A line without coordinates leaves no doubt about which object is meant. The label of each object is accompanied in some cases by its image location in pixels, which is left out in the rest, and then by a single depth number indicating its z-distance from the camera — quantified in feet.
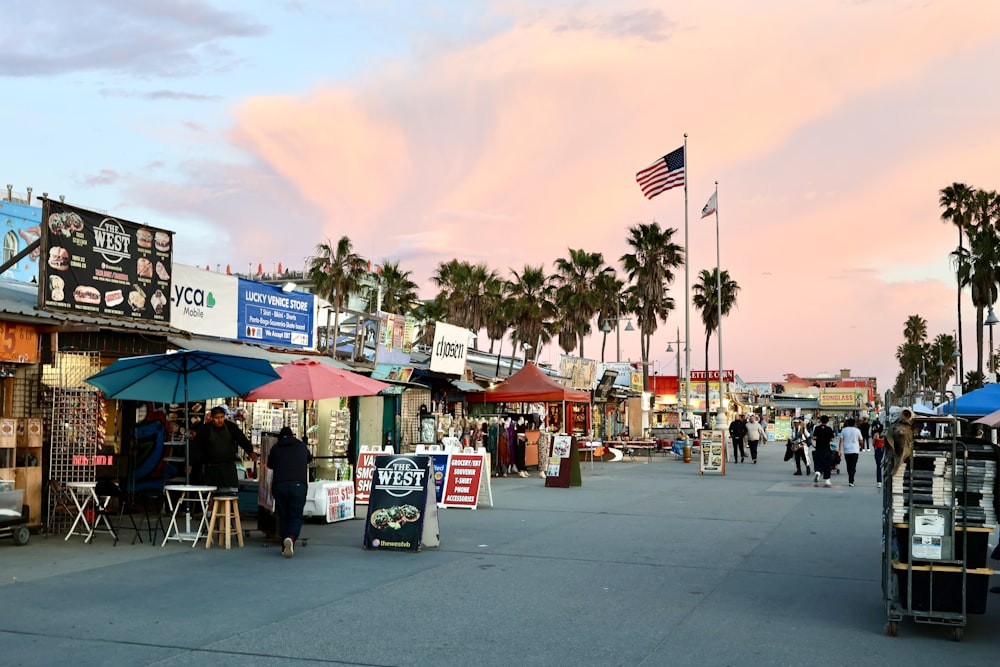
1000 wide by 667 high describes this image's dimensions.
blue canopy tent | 47.01
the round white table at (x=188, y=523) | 39.01
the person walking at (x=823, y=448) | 78.64
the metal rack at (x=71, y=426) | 43.24
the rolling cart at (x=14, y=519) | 38.34
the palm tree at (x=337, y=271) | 154.92
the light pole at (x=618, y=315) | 201.95
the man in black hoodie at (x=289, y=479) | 38.29
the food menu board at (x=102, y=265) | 43.42
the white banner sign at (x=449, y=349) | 84.07
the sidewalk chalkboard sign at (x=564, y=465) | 74.54
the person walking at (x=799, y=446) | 92.12
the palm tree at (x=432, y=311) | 178.15
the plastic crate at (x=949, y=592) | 24.70
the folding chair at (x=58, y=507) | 42.34
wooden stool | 39.91
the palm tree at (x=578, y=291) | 199.11
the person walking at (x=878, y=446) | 94.27
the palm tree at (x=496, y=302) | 181.47
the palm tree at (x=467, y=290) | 179.52
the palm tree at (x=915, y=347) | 400.88
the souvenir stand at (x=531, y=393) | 88.63
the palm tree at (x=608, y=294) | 202.39
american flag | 124.82
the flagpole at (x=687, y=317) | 135.03
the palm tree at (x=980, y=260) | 172.24
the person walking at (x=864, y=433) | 166.04
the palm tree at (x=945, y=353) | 361.30
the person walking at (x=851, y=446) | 79.71
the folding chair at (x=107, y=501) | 41.11
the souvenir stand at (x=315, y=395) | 43.70
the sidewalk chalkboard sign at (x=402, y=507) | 39.81
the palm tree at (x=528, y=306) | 181.68
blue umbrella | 41.98
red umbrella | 44.73
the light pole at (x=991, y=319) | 124.70
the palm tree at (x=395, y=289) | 175.22
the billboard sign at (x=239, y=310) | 56.15
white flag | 144.56
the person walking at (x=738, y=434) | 119.47
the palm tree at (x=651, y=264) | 204.03
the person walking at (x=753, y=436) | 116.98
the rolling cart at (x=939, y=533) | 24.75
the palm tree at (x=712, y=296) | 237.66
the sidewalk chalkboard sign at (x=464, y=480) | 57.36
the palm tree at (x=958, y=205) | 178.50
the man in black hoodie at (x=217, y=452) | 41.24
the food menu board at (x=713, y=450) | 94.02
